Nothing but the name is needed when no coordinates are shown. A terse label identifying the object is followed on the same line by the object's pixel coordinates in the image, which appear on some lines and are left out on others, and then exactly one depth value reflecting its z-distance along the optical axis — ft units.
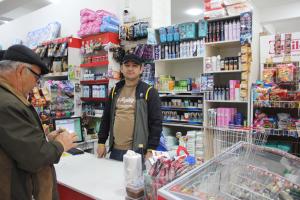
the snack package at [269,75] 11.34
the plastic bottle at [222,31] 12.43
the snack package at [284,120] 10.71
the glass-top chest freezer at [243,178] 3.97
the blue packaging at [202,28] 12.82
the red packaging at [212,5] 12.41
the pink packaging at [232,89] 12.01
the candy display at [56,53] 17.95
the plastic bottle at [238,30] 11.89
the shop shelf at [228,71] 11.95
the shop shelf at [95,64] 16.01
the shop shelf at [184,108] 13.18
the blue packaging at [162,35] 14.08
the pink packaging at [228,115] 12.25
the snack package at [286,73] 10.71
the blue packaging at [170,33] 13.89
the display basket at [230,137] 6.54
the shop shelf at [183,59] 13.24
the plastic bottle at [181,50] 13.68
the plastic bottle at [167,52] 14.15
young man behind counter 8.42
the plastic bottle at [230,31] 12.16
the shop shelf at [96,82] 16.10
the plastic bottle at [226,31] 12.24
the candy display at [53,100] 13.61
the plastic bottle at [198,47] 13.05
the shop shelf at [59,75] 18.11
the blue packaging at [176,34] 13.71
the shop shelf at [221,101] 12.10
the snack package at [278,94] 10.50
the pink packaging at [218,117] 12.49
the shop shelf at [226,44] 12.30
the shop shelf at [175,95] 13.20
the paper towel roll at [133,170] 5.15
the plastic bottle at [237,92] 11.90
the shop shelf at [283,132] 10.33
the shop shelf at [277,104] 10.34
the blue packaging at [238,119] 12.17
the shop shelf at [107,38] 15.79
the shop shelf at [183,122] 13.22
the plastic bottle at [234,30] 12.07
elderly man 4.24
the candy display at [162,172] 4.64
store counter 5.75
